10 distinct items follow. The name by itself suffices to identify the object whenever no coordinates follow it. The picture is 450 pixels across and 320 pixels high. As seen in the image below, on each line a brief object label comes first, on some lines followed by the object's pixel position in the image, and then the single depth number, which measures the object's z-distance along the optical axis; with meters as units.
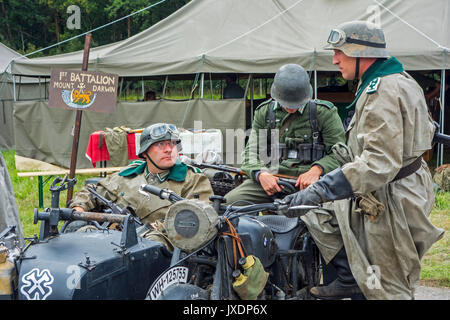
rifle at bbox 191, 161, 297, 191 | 4.63
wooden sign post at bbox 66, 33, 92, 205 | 5.95
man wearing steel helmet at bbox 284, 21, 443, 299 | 2.84
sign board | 5.95
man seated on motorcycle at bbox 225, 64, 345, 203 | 4.13
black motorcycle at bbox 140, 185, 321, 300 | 2.56
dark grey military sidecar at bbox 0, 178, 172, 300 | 2.56
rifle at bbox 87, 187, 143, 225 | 3.62
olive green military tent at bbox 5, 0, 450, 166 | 9.73
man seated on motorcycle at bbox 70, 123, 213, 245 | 4.16
